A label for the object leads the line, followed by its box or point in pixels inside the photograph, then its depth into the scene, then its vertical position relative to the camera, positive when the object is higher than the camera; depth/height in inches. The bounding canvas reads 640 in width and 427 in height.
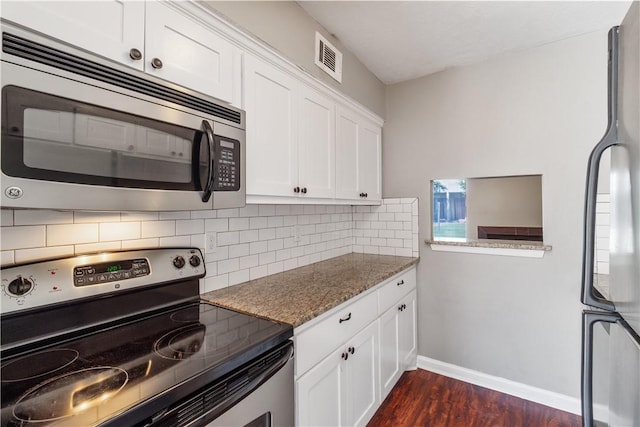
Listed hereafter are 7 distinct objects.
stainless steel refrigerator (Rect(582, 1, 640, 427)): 24.0 -2.6
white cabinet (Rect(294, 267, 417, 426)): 49.6 -29.1
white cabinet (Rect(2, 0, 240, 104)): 31.3 +21.7
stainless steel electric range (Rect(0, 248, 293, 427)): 27.0 -16.3
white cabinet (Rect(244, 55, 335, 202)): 55.4 +16.1
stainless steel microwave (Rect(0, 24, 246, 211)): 27.9 +8.6
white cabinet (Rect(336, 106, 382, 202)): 81.7 +16.5
